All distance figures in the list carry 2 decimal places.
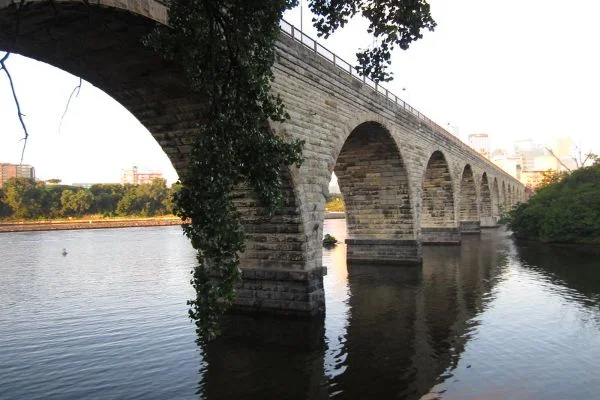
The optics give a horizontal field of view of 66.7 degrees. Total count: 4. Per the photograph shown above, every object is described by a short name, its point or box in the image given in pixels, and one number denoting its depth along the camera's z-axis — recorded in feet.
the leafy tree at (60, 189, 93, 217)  298.97
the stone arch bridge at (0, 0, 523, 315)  32.42
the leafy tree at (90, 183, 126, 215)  317.83
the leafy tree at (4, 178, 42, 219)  282.77
